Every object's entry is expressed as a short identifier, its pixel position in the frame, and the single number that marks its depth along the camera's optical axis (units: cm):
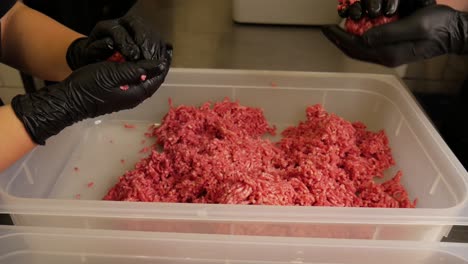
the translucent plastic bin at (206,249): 84
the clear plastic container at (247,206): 85
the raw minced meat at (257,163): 104
